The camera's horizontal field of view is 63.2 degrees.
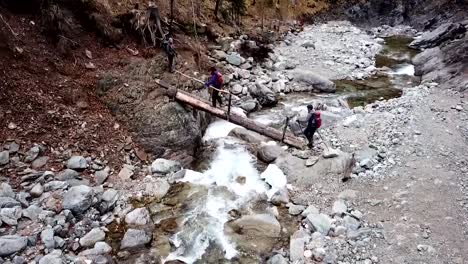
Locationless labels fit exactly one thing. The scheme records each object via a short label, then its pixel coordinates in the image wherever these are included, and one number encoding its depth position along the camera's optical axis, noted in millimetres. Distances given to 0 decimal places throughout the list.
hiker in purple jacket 15922
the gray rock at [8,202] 10984
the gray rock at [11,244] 9714
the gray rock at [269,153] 15450
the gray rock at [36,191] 11797
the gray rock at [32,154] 12619
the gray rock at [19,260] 9578
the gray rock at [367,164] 14273
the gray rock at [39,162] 12617
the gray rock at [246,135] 16875
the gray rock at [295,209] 12766
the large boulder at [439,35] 31155
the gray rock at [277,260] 10617
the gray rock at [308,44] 31197
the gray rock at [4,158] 12172
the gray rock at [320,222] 11641
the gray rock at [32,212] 10953
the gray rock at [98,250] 10375
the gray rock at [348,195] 12977
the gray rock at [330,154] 14570
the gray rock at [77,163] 13023
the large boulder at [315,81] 23438
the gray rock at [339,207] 12281
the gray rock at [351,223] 11602
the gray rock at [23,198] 11328
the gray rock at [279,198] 13305
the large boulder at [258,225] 11906
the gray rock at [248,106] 19609
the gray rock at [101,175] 13047
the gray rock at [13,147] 12523
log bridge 15703
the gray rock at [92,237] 10727
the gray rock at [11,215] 10547
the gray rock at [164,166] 14094
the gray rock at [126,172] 13566
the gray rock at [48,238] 10266
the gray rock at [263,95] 20688
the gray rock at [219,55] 24005
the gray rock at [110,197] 12234
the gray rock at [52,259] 9641
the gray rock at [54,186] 12064
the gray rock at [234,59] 24031
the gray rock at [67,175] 12562
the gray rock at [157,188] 13145
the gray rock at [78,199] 11477
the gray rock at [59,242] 10383
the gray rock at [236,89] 20891
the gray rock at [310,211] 12484
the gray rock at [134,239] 10906
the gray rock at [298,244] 10820
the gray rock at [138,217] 11834
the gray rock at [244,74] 22734
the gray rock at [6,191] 11336
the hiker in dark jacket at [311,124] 15258
